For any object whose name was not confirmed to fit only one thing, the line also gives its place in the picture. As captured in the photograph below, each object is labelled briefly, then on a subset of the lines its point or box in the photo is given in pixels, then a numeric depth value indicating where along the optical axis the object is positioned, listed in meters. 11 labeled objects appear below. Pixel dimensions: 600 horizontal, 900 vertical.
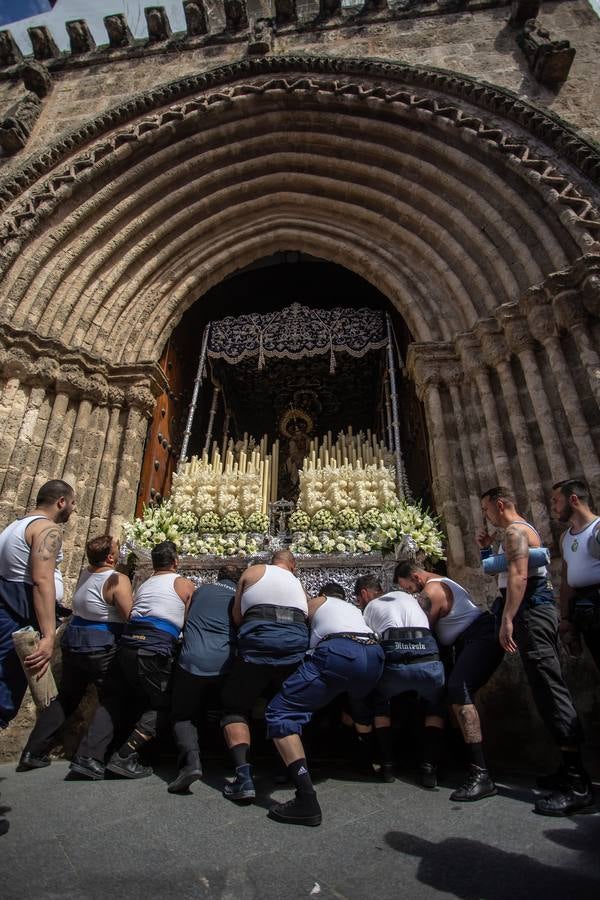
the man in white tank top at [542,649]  2.46
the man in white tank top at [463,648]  2.76
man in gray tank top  2.92
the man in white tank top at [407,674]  3.08
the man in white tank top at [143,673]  3.06
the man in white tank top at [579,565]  2.85
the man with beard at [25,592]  2.51
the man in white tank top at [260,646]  2.91
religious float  5.29
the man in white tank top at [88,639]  3.37
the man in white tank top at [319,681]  2.44
